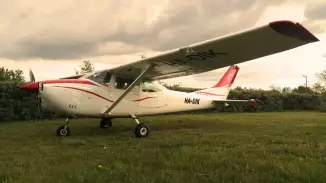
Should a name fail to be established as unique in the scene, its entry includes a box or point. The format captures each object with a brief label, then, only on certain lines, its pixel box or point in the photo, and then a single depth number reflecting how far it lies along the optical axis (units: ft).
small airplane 22.88
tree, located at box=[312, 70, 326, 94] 174.27
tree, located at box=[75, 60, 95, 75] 97.55
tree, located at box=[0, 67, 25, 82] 139.40
